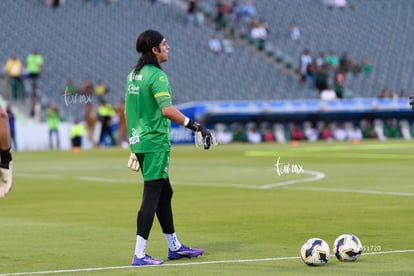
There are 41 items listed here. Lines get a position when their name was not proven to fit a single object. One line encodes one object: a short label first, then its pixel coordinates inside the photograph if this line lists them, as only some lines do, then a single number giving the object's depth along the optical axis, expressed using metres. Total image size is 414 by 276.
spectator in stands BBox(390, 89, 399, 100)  52.96
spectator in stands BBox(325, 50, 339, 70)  54.31
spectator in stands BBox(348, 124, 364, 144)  50.85
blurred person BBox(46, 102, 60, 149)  43.34
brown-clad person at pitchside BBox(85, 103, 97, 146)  44.53
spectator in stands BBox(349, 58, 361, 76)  55.62
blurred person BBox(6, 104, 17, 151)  40.97
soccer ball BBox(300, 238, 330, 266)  10.17
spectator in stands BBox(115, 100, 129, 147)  45.44
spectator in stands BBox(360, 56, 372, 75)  56.16
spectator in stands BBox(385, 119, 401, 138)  51.66
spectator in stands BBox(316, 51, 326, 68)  54.03
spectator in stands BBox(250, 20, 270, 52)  55.41
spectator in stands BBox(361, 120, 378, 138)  51.44
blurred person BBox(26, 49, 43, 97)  44.38
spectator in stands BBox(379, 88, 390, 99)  53.09
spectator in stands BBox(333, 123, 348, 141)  50.62
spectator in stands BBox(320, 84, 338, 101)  52.50
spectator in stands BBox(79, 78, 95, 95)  42.58
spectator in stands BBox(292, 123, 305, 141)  50.09
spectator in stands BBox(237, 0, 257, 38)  56.38
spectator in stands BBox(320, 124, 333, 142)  50.44
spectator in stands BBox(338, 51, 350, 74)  55.28
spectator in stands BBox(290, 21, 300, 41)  57.41
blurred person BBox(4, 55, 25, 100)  43.44
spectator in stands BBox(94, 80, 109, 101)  45.60
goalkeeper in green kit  10.60
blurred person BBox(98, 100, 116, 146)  44.91
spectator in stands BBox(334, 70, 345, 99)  54.38
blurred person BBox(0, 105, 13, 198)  8.41
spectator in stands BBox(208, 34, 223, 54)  53.34
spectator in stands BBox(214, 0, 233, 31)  55.69
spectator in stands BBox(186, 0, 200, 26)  54.53
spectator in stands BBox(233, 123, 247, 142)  49.22
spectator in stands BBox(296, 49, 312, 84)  53.69
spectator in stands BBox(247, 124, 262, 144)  48.91
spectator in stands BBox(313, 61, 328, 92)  53.56
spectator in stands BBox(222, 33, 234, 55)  54.16
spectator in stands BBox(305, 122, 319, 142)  50.41
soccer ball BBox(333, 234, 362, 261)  10.40
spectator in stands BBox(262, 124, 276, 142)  49.66
